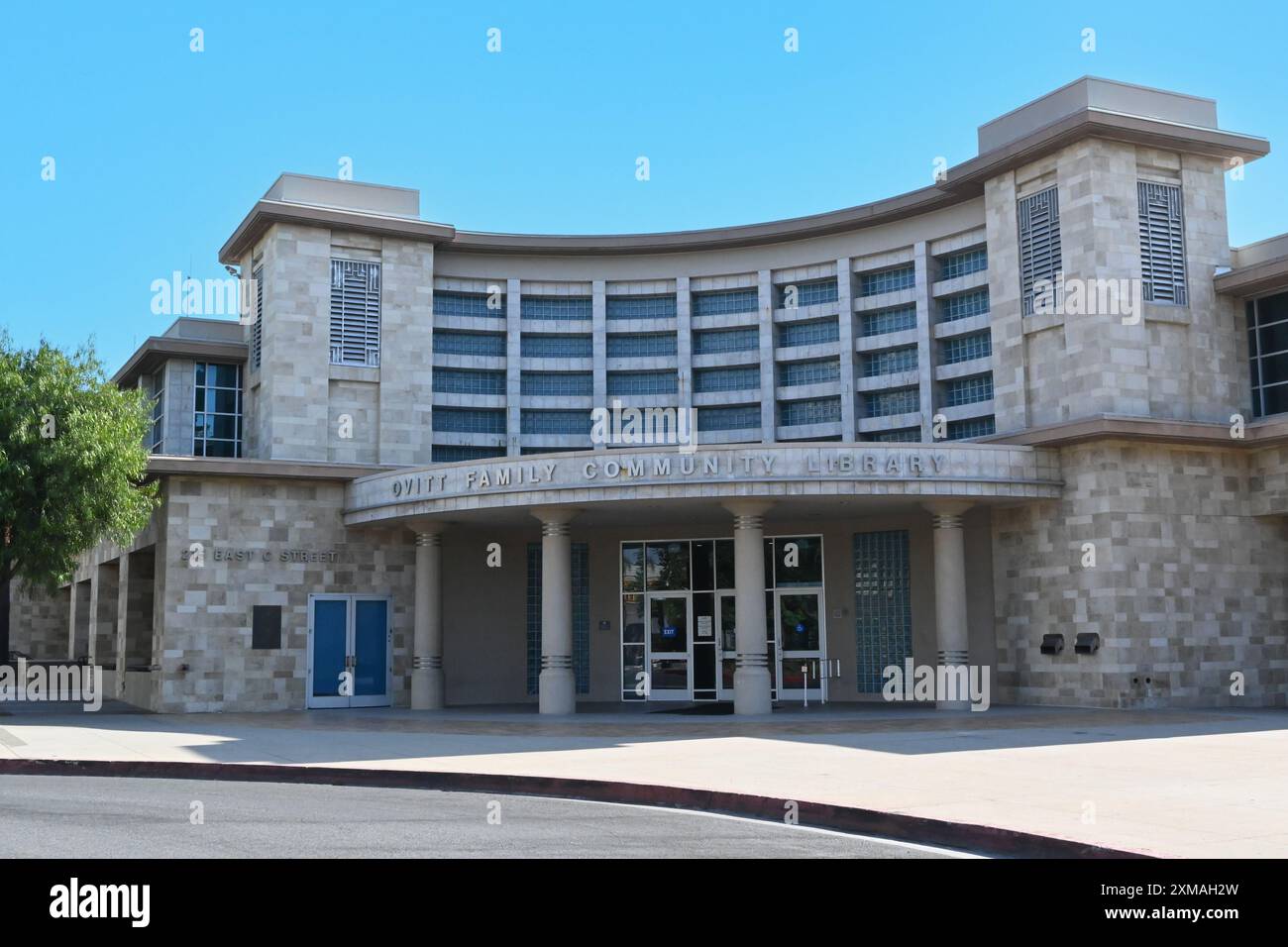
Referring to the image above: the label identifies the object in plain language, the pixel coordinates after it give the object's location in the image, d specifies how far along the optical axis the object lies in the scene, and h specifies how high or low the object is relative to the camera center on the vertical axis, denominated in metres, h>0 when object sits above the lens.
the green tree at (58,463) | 25.91 +3.31
